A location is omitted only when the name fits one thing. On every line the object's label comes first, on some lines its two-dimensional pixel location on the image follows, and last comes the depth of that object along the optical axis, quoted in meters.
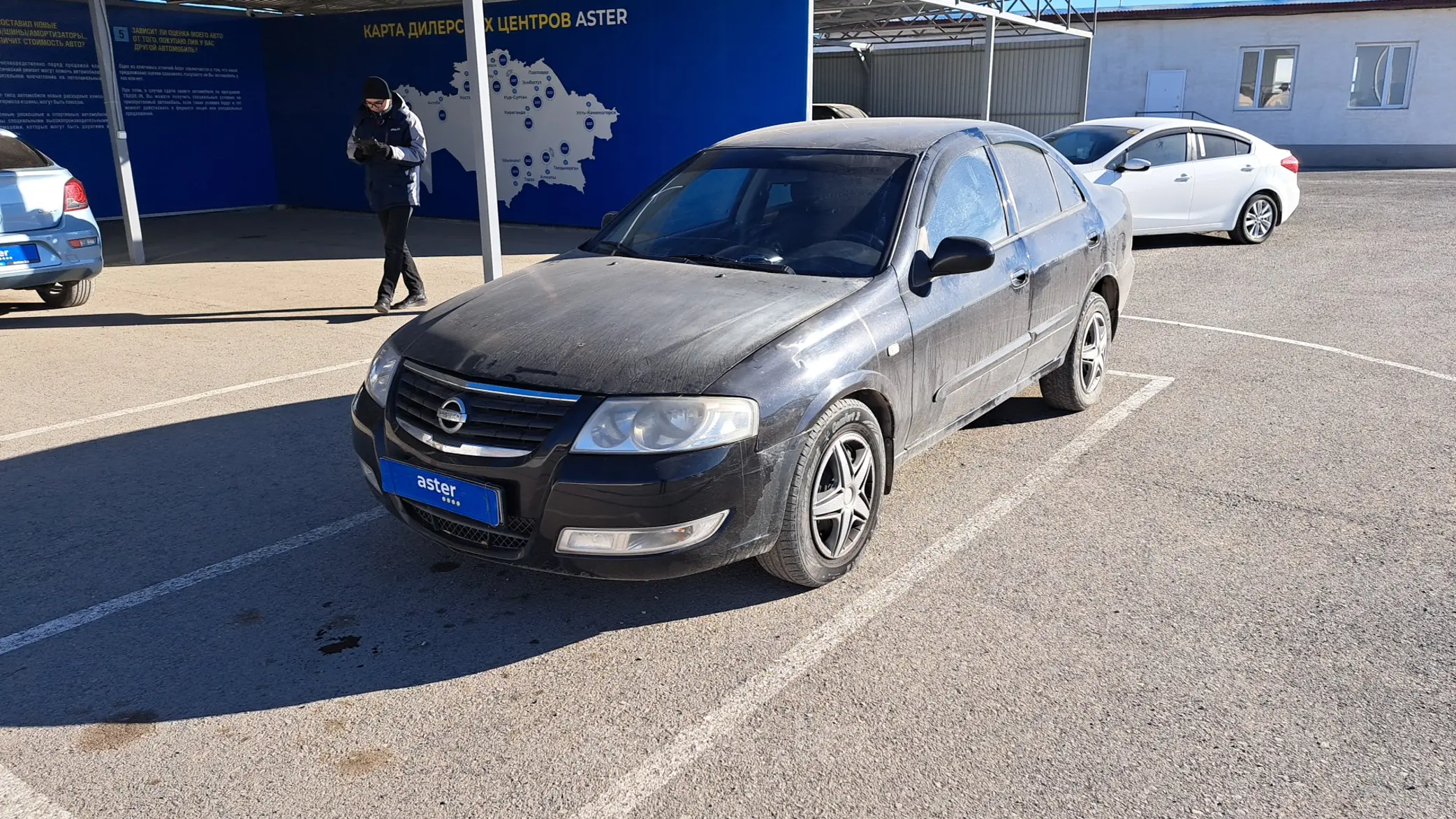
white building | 25.08
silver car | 8.23
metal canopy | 15.91
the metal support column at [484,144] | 8.77
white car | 12.17
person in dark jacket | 8.53
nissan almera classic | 3.46
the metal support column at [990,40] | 15.18
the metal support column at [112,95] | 11.66
